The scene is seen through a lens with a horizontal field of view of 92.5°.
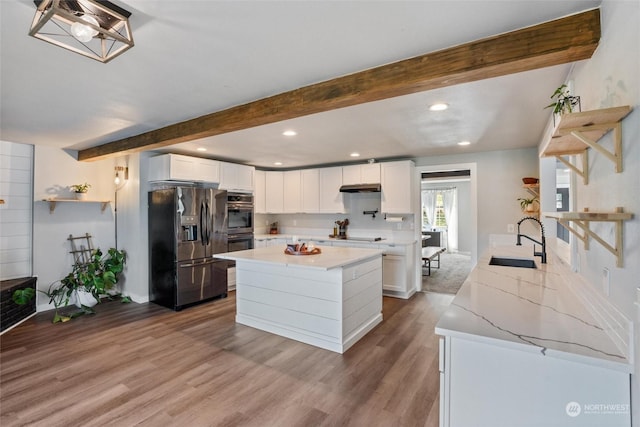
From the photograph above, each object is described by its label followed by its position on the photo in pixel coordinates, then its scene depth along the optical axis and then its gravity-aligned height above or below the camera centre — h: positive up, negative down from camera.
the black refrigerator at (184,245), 4.22 -0.41
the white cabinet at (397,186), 4.90 +0.48
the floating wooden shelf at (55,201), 4.16 +0.22
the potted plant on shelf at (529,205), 3.88 +0.13
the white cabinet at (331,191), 5.56 +0.46
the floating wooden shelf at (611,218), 1.08 -0.01
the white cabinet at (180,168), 4.28 +0.70
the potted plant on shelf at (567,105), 1.69 +0.63
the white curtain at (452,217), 9.46 -0.06
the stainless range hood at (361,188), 5.05 +0.46
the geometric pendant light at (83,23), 1.26 +0.91
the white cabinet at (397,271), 4.76 -0.87
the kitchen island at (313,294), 2.98 -0.85
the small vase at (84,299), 4.22 -1.14
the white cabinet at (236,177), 5.01 +0.67
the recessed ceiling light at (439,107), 2.59 +0.94
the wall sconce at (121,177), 4.71 +0.62
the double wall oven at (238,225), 5.04 -0.15
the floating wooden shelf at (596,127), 1.11 +0.36
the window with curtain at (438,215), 9.72 +0.01
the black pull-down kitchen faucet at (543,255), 2.57 -0.34
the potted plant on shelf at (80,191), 4.36 +0.37
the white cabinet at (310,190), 5.81 +0.49
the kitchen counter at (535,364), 1.07 -0.56
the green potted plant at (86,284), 4.16 -0.94
